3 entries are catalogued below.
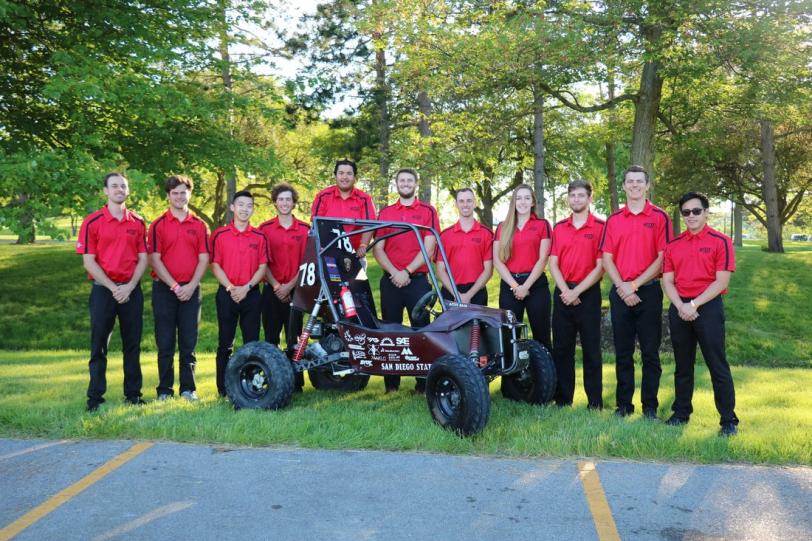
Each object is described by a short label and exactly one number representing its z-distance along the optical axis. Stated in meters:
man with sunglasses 5.51
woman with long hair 6.56
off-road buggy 5.42
